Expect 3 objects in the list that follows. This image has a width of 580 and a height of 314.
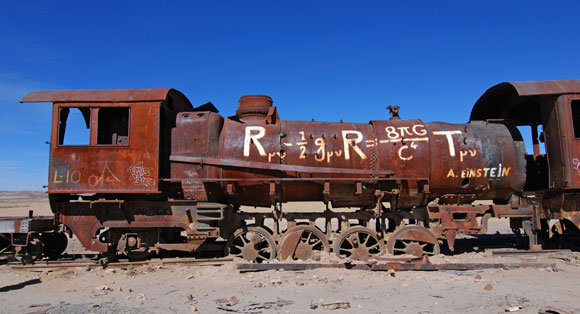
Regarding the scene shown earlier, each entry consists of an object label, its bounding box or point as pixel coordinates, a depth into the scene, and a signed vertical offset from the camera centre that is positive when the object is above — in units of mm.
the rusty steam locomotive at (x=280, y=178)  8297 +397
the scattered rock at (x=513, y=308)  5275 -1676
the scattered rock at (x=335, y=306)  5461 -1648
